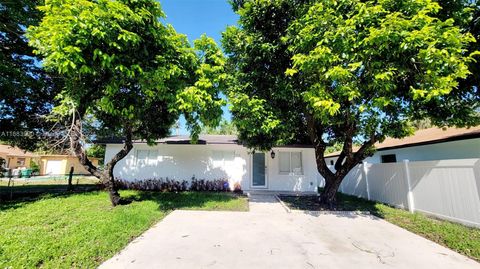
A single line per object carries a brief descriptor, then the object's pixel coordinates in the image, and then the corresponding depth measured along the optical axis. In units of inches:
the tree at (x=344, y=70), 203.5
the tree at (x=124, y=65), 207.9
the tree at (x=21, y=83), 370.9
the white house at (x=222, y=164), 514.0
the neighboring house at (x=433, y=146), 361.7
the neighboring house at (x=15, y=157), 1085.1
